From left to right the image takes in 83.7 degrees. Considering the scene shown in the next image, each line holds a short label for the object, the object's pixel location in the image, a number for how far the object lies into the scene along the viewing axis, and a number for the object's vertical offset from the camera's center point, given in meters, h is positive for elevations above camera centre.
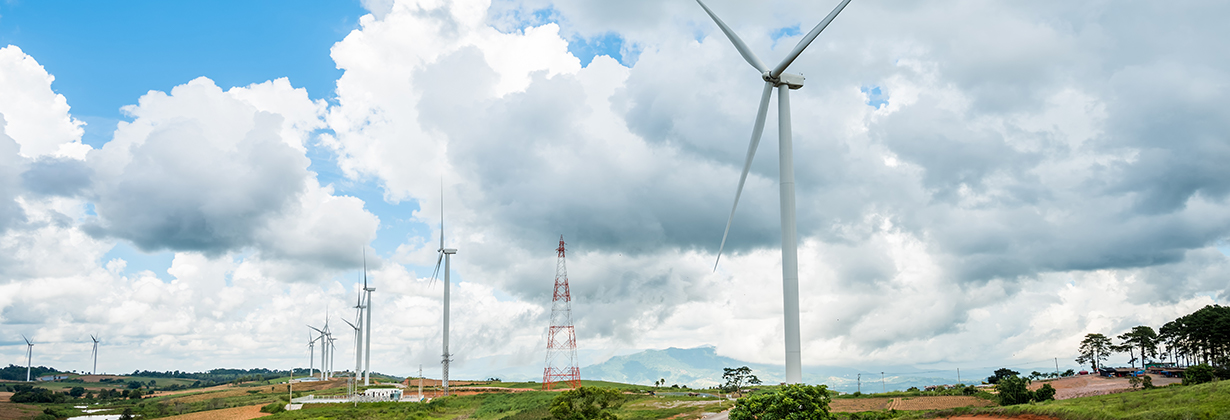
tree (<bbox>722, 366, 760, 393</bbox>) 156.50 -15.65
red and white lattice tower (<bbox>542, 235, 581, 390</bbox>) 124.88 -12.31
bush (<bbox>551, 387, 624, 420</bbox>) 81.00 -11.00
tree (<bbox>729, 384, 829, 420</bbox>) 54.44 -7.70
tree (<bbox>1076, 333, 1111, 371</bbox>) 192.75 -11.43
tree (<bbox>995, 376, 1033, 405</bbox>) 89.94 -11.42
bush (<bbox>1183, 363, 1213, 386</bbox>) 94.06 -10.02
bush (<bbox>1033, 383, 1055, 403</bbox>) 94.02 -12.17
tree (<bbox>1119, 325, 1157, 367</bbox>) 171.88 -9.16
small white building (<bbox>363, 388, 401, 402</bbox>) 154.62 -18.02
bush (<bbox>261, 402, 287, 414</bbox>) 137.16 -18.47
